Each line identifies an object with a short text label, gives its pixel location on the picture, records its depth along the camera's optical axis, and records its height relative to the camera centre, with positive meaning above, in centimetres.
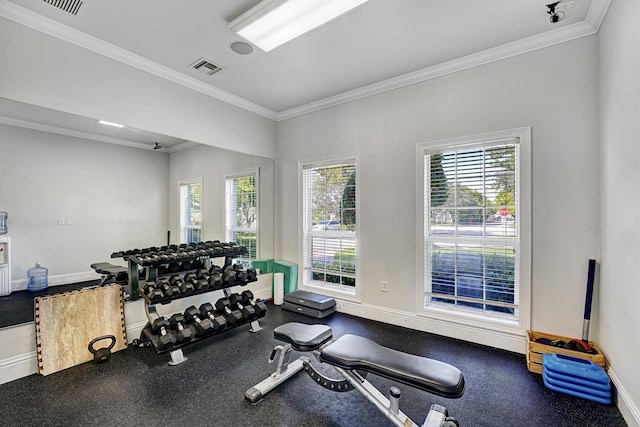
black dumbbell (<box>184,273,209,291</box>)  294 -72
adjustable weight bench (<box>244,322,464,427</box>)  151 -91
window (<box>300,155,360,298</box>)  378 -19
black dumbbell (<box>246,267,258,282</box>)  337 -74
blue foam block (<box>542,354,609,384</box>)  200 -112
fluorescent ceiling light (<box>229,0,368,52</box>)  207 +148
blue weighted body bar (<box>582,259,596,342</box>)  230 -72
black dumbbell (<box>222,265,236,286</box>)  315 -71
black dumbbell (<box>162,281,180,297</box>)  271 -73
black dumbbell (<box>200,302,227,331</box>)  273 -101
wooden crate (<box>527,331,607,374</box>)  214 -109
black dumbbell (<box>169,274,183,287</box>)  287 -68
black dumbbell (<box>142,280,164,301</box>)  262 -73
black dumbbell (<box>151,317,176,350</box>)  241 -104
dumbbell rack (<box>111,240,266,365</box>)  258 -55
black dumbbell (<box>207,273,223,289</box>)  303 -73
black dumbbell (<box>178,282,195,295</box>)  280 -74
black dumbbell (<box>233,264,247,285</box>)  326 -71
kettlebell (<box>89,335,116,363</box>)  251 -122
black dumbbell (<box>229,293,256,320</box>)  299 -100
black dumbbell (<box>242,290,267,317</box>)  310 -99
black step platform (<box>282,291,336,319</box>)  361 -118
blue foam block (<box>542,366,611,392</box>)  197 -118
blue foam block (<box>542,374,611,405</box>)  197 -127
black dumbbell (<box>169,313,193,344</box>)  254 -105
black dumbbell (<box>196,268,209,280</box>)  307 -66
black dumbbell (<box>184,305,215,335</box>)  264 -102
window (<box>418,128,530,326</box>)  270 -14
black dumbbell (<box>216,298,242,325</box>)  289 -102
